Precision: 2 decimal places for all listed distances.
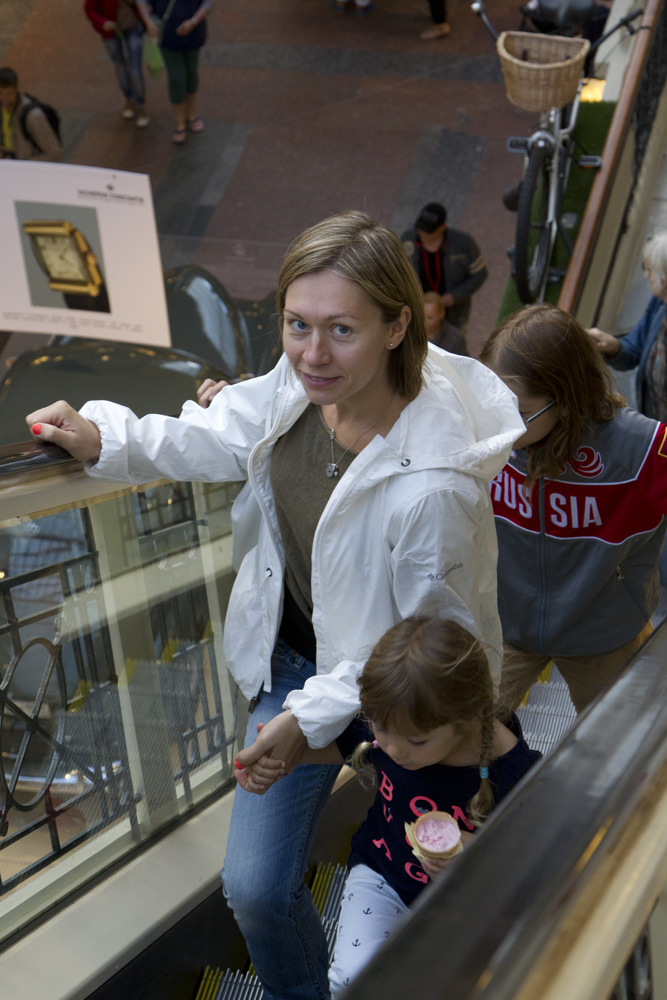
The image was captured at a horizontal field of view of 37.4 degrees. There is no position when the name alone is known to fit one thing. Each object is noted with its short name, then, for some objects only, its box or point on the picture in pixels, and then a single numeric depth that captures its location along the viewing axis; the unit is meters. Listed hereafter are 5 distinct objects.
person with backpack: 8.24
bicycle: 5.93
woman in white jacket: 1.71
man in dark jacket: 5.82
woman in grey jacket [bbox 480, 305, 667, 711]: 2.03
